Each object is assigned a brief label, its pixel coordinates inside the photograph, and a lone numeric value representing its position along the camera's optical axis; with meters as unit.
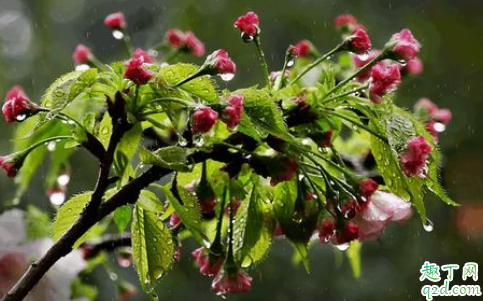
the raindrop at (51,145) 1.56
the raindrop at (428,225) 1.56
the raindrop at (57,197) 1.77
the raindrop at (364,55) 1.60
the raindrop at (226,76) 1.54
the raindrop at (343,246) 1.59
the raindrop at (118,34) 1.76
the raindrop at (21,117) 1.52
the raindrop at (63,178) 1.72
